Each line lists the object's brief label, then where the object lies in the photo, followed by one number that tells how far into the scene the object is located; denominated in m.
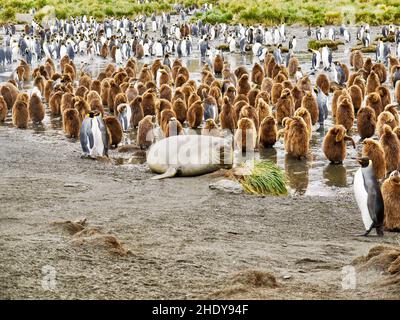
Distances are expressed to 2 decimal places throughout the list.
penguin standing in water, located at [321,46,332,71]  22.88
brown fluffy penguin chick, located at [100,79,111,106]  16.12
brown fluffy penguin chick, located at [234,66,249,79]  19.64
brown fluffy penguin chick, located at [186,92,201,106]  14.32
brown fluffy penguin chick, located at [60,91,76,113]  14.37
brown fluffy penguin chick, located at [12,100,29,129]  14.09
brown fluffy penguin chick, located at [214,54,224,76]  23.02
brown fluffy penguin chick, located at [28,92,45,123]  14.57
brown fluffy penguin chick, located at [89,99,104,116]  13.99
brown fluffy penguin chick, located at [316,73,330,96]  16.75
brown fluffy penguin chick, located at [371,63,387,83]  18.53
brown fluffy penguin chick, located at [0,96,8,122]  14.86
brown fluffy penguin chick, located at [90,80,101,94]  16.42
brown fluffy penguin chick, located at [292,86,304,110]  14.40
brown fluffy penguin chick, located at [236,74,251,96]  15.99
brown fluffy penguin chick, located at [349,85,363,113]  14.59
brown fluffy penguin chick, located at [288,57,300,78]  21.73
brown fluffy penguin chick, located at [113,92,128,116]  14.49
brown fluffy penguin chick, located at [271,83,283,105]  15.41
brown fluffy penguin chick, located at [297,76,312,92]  16.18
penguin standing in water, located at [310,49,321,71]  22.41
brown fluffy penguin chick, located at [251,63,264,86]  19.38
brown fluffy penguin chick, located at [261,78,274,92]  16.53
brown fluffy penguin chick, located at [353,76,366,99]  15.67
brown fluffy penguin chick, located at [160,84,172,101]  15.00
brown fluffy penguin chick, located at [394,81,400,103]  15.49
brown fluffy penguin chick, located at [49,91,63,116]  15.21
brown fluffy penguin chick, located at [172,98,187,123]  13.84
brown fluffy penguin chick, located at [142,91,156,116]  14.05
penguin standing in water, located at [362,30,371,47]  28.58
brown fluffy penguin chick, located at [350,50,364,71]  22.59
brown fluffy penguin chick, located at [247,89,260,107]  14.50
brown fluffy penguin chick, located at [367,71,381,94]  15.41
